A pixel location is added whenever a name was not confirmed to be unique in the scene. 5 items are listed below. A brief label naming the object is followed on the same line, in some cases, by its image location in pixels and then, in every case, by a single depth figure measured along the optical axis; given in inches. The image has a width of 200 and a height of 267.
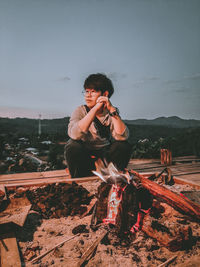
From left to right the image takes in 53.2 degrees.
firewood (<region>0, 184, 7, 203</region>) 89.0
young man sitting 117.3
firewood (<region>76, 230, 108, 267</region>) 50.1
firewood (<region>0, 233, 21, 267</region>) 48.9
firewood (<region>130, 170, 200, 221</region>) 66.4
